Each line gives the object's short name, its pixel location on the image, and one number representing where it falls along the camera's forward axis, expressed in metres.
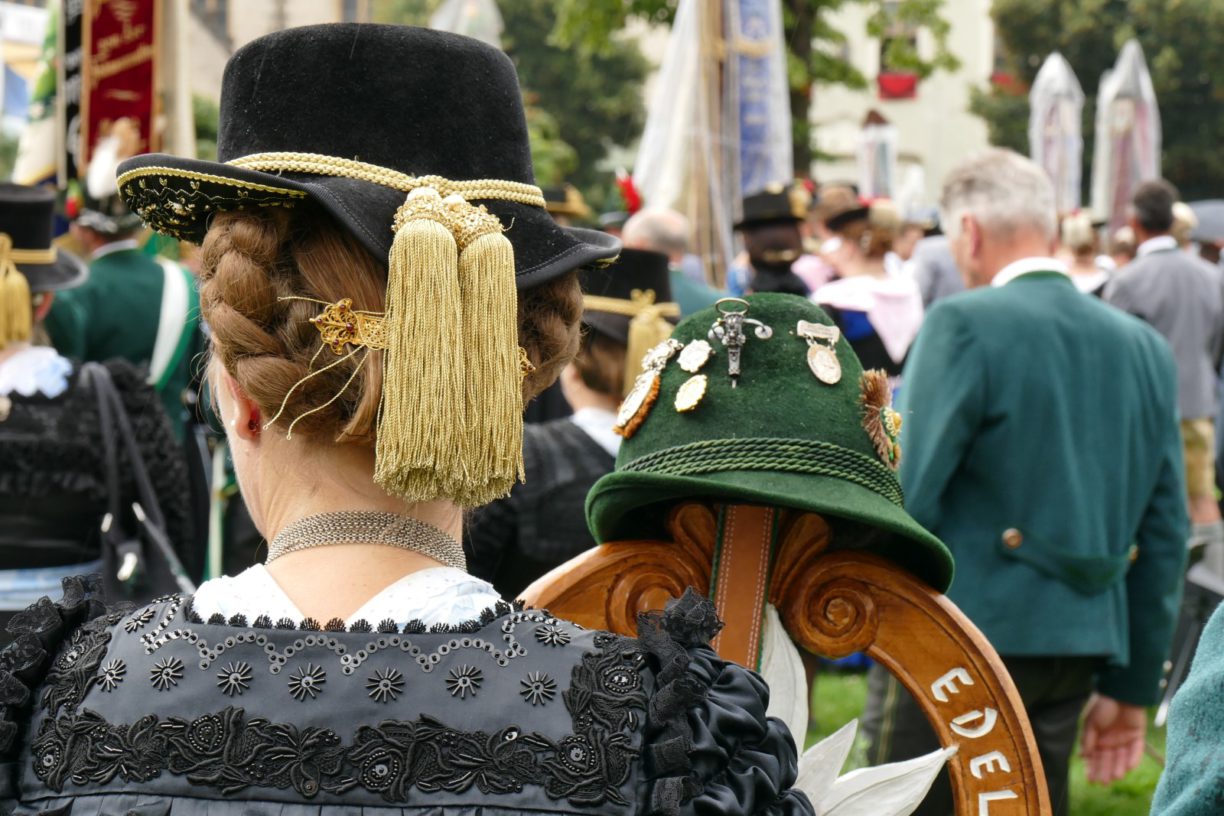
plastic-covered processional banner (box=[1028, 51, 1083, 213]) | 16.20
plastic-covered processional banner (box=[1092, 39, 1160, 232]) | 14.90
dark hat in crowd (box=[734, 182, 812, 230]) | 6.52
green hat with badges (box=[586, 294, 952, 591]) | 1.95
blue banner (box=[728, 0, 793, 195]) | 9.41
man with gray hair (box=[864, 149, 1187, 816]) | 3.67
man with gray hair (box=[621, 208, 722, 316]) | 6.62
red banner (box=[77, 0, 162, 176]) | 7.09
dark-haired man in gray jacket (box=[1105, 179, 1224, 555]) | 8.05
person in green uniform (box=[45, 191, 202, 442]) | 6.01
